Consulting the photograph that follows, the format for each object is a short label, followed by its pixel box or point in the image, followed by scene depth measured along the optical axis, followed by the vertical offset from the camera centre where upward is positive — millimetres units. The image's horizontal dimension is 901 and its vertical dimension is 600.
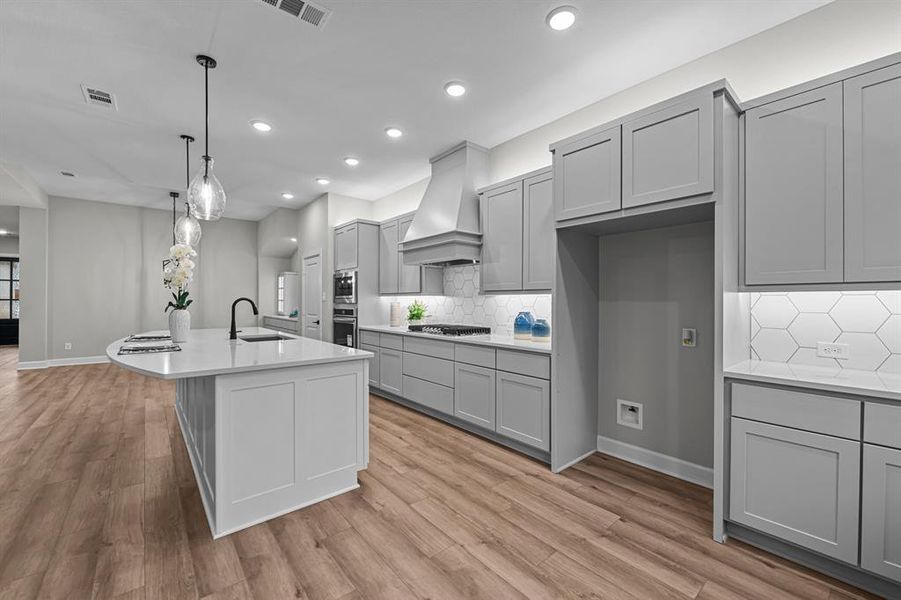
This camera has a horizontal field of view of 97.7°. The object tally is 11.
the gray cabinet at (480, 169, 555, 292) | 3170 +561
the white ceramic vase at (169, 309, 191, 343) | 2953 -206
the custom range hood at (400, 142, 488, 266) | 3701 +844
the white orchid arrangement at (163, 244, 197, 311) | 2875 +208
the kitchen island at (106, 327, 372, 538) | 2010 -710
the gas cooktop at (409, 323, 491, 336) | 3984 -325
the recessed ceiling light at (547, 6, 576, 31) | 2201 +1615
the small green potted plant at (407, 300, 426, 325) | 4875 -180
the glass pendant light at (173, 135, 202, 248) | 4246 +734
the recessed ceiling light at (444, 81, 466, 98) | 2980 +1620
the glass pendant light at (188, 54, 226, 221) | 2955 +796
